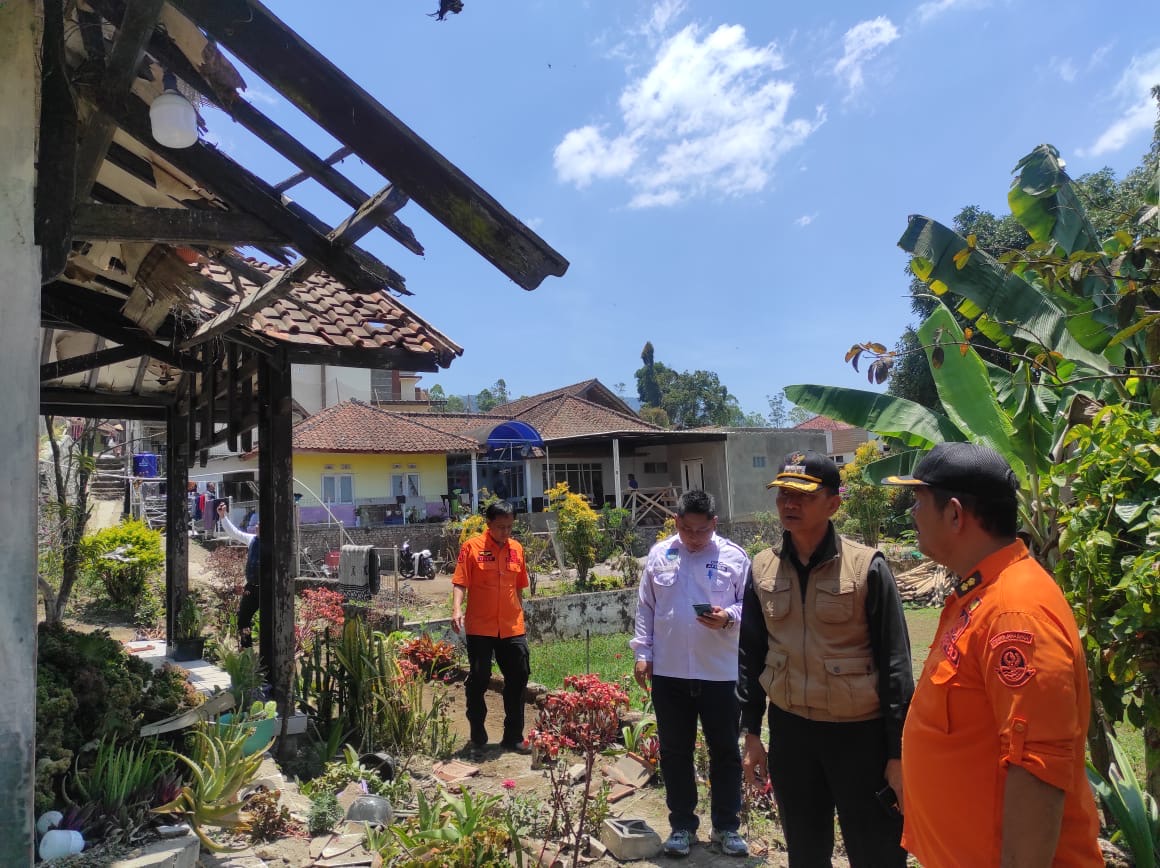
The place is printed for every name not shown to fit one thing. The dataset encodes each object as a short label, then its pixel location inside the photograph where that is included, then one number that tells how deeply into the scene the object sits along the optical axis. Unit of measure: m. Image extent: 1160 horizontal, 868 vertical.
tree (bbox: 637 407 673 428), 52.97
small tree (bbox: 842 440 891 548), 17.94
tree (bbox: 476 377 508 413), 71.06
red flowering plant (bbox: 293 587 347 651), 6.50
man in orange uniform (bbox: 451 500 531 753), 5.75
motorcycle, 18.45
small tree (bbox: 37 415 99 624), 7.32
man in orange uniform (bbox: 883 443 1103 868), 1.60
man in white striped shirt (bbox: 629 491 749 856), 4.00
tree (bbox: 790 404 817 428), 83.06
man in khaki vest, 2.79
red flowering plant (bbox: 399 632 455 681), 6.43
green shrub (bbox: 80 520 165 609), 10.84
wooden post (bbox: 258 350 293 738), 5.23
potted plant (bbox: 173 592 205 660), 6.95
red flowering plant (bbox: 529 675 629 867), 3.68
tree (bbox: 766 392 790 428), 82.88
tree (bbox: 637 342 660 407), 66.31
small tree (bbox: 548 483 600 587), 14.34
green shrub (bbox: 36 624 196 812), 3.00
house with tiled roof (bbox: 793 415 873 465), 47.81
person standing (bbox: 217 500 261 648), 7.63
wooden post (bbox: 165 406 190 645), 7.34
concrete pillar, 2.15
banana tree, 3.16
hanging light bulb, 2.52
